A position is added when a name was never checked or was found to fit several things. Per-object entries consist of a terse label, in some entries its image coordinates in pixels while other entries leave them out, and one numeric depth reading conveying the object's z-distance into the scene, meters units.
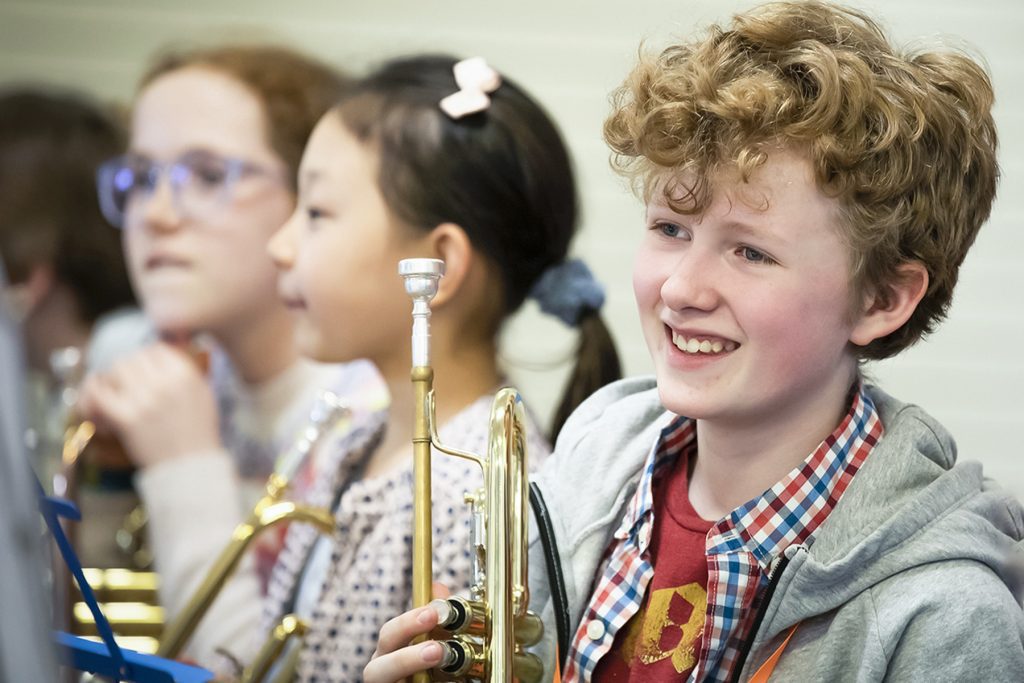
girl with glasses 3.06
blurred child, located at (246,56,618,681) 2.69
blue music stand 2.27
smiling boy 2.35
